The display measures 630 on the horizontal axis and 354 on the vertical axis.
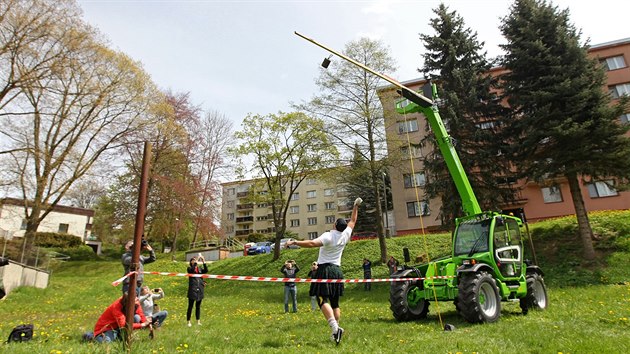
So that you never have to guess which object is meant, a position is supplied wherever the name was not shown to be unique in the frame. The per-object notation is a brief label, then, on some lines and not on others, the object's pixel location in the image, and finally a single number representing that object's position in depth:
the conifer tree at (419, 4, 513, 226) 18.95
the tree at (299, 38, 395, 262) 22.22
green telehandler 8.30
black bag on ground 6.21
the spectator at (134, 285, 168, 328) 7.87
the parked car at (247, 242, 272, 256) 40.96
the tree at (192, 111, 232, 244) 32.36
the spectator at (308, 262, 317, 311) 12.92
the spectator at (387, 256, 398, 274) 18.59
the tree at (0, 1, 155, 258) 19.31
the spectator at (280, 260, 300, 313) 12.76
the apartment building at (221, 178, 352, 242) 70.81
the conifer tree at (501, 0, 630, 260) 16.19
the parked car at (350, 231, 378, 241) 40.71
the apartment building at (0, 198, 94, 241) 46.28
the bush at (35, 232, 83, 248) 37.31
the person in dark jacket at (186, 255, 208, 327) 9.81
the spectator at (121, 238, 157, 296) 7.61
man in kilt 5.98
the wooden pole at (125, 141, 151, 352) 5.09
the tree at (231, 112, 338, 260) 29.20
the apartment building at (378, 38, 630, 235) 22.48
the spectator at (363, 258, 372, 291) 19.97
